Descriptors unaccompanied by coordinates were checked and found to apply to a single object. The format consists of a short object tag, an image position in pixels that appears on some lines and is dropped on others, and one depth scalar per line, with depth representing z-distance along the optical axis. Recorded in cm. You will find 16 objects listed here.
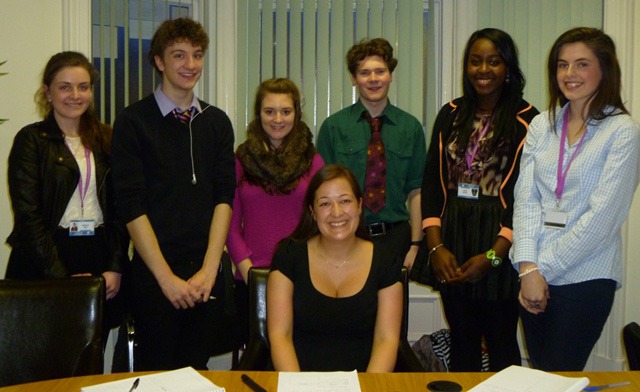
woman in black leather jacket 271
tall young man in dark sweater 268
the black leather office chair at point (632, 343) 205
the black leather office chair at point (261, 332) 234
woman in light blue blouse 228
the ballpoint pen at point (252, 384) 171
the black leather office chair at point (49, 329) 229
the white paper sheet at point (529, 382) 169
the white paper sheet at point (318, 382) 171
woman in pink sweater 303
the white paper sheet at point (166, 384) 170
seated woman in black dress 232
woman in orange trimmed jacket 275
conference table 175
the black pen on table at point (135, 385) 169
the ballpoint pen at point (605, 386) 173
